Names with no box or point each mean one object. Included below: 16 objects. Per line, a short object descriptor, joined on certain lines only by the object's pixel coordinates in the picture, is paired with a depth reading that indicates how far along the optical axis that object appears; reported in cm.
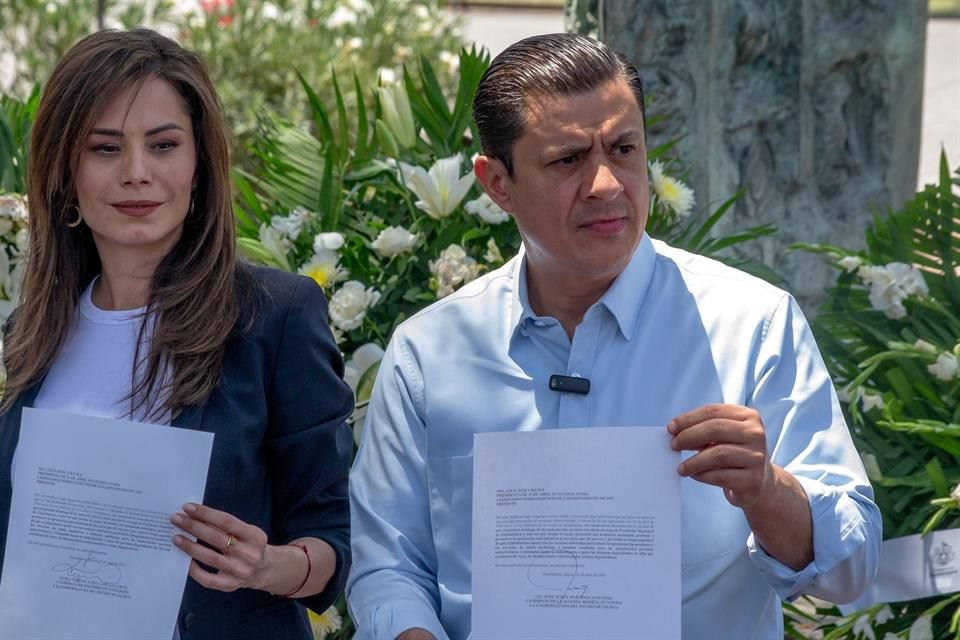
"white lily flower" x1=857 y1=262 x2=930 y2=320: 653
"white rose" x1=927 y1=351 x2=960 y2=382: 613
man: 428
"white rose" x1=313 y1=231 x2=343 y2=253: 678
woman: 468
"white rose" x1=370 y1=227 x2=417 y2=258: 679
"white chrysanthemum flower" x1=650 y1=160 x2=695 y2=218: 702
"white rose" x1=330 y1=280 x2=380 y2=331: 663
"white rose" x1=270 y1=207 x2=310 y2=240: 705
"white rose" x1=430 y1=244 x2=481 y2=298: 663
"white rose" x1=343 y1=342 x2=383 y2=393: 665
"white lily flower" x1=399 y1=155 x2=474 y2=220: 681
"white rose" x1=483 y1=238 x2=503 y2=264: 686
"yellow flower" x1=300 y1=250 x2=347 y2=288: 679
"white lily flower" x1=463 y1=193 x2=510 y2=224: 679
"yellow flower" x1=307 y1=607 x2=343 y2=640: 635
